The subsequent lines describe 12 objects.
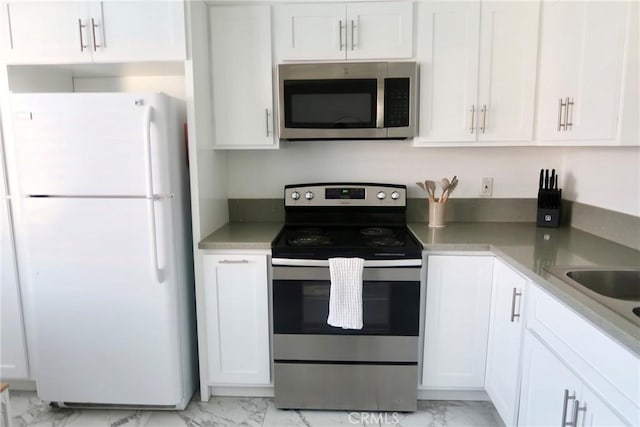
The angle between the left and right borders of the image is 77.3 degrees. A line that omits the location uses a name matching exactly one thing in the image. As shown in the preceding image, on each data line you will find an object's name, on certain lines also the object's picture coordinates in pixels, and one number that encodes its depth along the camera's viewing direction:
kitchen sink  1.55
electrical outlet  2.55
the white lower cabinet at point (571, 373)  1.05
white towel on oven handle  1.91
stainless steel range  1.98
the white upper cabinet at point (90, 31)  1.96
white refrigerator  1.83
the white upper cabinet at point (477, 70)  2.14
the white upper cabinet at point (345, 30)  2.15
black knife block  2.38
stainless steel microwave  2.16
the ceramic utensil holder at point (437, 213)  2.37
